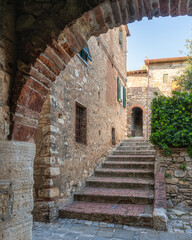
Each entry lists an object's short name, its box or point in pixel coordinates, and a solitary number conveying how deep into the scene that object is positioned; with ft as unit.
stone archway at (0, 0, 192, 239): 5.81
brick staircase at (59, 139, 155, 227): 13.53
